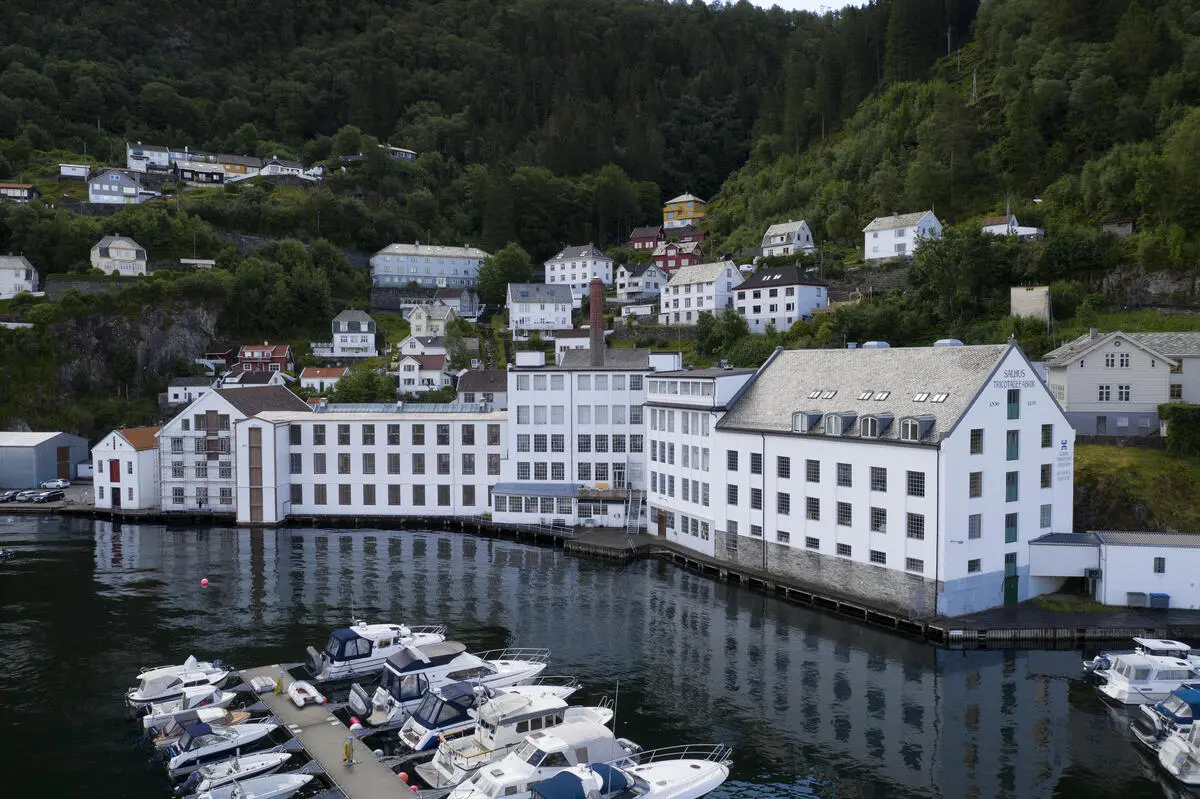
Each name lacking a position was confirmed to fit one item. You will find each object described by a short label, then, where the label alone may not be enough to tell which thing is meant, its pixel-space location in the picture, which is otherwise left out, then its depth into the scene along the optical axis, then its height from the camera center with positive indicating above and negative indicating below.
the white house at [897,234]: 87.88 +15.38
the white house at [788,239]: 102.88 +17.29
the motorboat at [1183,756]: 24.94 -11.62
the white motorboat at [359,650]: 33.66 -11.06
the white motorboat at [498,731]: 25.50 -11.27
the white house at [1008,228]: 77.00 +14.11
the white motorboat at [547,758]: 23.22 -11.06
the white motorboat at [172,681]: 30.36 -11.05
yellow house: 141.62 +28.74
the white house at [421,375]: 93.00 +0.74
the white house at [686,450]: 48.78 -4.45
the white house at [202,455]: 65.25 -5.60
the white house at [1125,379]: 49.19 -0.29
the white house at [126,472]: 66.56 -7.06
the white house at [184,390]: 92.72 -0.66
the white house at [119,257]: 107.94 +16.63
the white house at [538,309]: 107.38 +9.23
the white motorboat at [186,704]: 28.70 -11.43
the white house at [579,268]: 121.25 +16.49
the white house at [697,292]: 95.12 +10.12
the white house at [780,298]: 87.44 +8.55
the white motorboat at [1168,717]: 26.89 -11.22
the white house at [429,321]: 105.75 +7.71
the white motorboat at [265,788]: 24.19 -11.87
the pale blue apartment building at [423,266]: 128.38 +17.89
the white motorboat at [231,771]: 24.98 -11.86
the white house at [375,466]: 62.66 -6.42
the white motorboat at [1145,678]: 29.75 -10.98
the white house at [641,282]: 115.00 +13.65
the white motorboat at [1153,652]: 31.78 -10.75
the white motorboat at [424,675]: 30.20 -11.28
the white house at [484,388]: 86.06 -0.70
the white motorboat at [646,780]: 22.70 -11.64
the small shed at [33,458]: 74.50 -6.64
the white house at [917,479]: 36.31 -4.79
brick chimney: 62.53 +4.19
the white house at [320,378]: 94.15 +0.54
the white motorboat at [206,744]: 26.44 -11.76
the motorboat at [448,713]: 27.62 -11.20
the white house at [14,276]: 101.81 +13.43
